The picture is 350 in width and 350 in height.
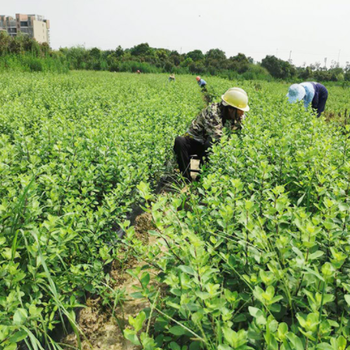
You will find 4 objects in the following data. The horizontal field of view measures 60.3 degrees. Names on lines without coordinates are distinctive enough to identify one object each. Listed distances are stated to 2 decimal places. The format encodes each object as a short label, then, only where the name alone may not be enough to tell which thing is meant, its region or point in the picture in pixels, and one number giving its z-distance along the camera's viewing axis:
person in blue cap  6.65
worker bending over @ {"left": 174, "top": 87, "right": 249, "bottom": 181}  4.64
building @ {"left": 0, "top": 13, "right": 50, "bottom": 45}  97.00
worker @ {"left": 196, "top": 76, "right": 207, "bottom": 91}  17.07
